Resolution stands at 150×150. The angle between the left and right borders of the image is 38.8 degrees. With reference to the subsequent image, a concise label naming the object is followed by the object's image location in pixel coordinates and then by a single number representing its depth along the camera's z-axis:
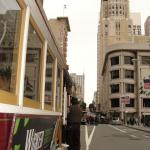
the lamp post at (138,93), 45.23
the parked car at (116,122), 38.80
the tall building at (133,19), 108.04
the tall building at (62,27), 52.94
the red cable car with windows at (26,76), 1.77
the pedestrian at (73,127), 4.59
